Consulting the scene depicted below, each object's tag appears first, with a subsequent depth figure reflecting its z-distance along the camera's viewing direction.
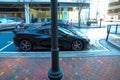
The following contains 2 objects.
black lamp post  1.83
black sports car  4.32
